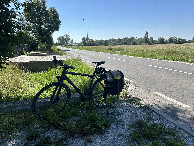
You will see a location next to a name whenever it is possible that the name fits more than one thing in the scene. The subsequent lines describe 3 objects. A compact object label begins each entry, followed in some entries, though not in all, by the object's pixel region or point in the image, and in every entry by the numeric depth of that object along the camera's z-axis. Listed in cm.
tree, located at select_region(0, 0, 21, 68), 442
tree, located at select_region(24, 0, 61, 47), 3807
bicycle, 365
